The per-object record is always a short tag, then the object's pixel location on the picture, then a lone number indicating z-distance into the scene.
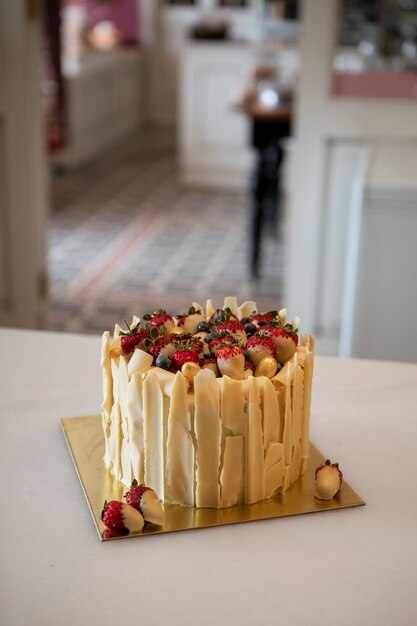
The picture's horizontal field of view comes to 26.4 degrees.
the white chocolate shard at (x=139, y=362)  1.16
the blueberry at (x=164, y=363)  1.16
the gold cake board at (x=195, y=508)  1.10
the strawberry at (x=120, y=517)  1.07
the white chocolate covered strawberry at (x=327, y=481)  1.16
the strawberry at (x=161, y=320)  1.28
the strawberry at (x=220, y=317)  1.29
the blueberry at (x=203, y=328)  1.27
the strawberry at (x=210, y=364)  1.15
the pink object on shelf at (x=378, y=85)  3.28
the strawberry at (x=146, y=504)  1.08
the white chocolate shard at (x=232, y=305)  1.41
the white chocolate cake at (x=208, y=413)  1.11
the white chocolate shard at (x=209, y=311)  1.39
